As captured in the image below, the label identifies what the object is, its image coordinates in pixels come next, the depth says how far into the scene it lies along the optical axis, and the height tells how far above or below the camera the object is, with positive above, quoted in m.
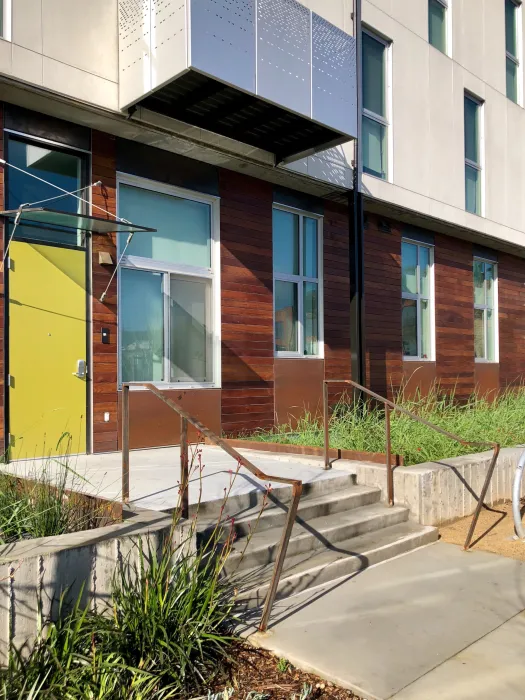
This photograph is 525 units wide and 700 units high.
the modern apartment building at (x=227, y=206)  6.95 +2.38
